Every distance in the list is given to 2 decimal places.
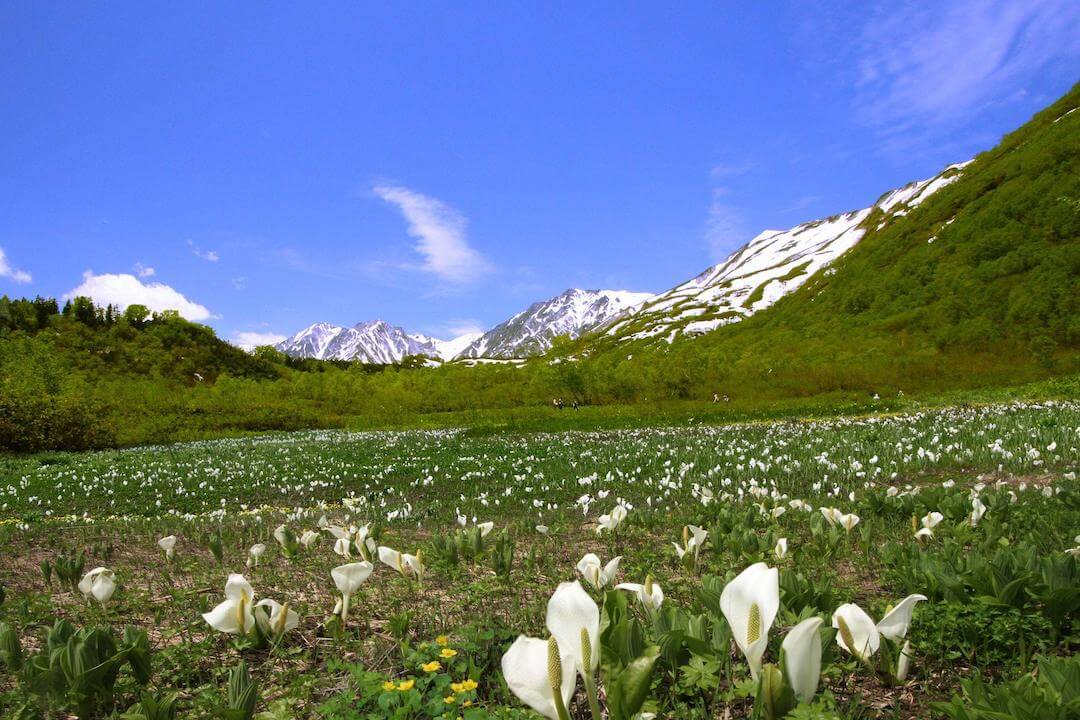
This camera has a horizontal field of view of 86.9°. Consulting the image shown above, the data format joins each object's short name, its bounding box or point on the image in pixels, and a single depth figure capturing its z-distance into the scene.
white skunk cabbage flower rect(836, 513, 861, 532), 4.71
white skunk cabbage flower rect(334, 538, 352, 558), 4.45
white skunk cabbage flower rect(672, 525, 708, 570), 4.12
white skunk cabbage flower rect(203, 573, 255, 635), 3.05
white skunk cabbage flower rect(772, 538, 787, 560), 4.11
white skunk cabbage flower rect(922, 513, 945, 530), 4.49
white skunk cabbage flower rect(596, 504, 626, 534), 5.00
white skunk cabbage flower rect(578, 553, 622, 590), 3.22
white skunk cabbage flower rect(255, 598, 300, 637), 3.24
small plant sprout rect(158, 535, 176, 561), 4.66
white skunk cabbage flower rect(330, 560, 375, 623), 3.20
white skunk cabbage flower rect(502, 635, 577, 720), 1.53
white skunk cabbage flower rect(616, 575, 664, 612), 2.75
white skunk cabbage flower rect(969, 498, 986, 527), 4.97
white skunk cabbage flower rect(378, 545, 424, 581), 3.92
